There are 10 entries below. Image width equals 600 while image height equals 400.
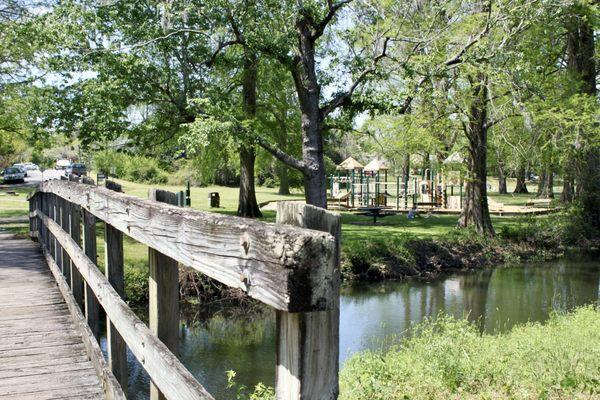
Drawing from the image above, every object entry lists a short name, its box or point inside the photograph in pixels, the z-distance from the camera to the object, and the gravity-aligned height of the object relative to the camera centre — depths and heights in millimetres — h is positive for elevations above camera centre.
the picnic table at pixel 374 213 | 26531 -1773
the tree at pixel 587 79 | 24375 +3637
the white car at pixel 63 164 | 52112 +807
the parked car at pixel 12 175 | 50938 -98
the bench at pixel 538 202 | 36375 -1979
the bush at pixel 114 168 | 50609 +402
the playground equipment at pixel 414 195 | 35344 -1440
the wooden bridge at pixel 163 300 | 1699 -517
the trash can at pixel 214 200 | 30906 -1365
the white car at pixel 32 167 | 81062 +892
